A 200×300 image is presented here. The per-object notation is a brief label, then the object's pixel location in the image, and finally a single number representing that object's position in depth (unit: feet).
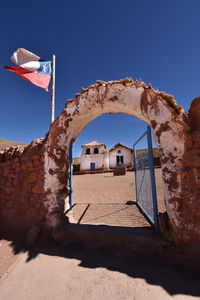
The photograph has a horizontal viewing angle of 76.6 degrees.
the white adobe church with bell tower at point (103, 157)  81.51
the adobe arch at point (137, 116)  7.11
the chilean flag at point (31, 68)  15.30
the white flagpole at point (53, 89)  16.70
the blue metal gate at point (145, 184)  8.87
